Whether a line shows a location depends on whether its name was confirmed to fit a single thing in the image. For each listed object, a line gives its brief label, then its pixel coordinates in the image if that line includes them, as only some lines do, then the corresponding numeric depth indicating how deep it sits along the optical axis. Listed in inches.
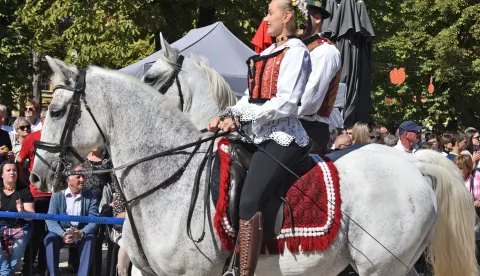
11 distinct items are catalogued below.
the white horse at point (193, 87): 330.6
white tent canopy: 463.8
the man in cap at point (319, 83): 224.1
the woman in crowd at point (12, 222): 378.0
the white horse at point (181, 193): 216.7
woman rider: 212.7
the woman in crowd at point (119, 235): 356.8
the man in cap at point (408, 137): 455.5
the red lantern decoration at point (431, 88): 1347.4
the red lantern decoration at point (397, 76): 1105.4
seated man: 381.1
